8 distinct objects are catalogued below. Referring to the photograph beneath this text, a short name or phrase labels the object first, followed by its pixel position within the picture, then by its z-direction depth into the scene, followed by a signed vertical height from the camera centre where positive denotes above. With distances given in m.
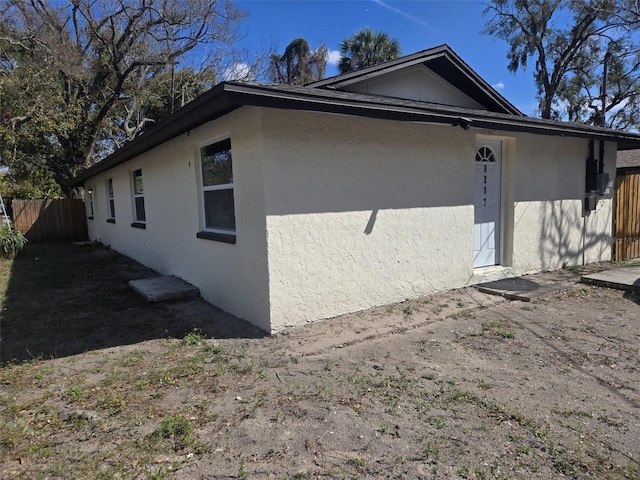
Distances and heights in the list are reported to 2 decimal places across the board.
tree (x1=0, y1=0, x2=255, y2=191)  15.98 +6.53
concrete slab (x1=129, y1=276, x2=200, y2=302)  6.25 -1.35
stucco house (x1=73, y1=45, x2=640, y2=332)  4.56 +0.12
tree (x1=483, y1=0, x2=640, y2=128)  20.72 +7.83
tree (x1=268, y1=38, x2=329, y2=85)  25.97 +9.19
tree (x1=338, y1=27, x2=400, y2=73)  22.47 +8.65
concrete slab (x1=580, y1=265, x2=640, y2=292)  6.30 -1.47
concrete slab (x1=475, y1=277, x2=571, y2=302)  5.94 -1.49
